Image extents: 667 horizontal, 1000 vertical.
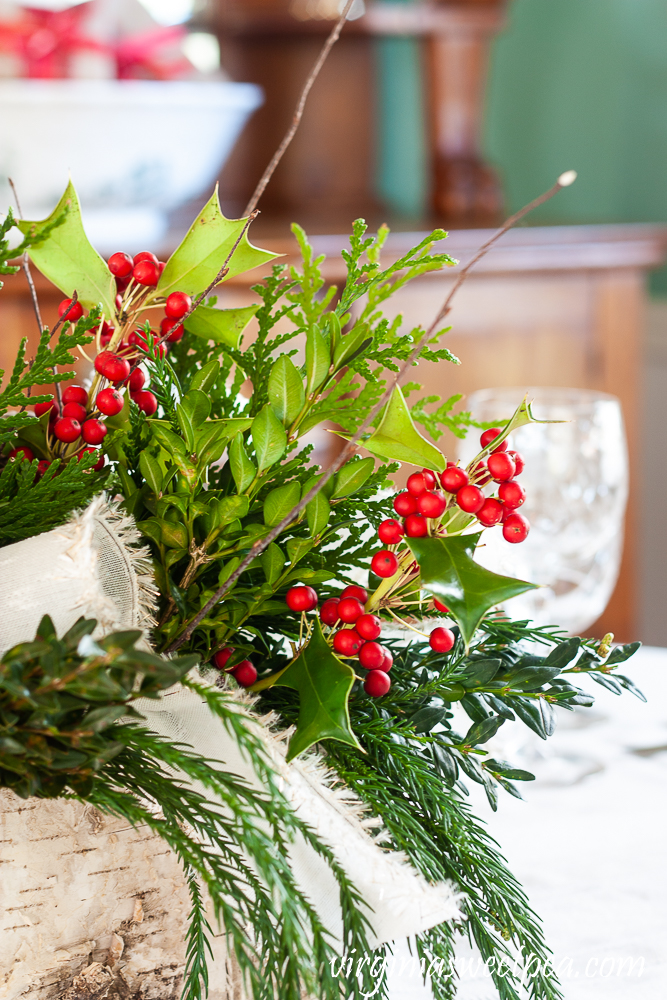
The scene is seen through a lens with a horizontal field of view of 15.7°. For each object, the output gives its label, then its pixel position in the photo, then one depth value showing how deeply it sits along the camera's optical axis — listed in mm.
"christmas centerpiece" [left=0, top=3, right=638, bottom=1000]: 693
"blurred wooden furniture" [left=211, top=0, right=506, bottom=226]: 2414
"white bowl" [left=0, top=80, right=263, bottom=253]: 1792
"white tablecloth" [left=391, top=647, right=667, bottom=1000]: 815
